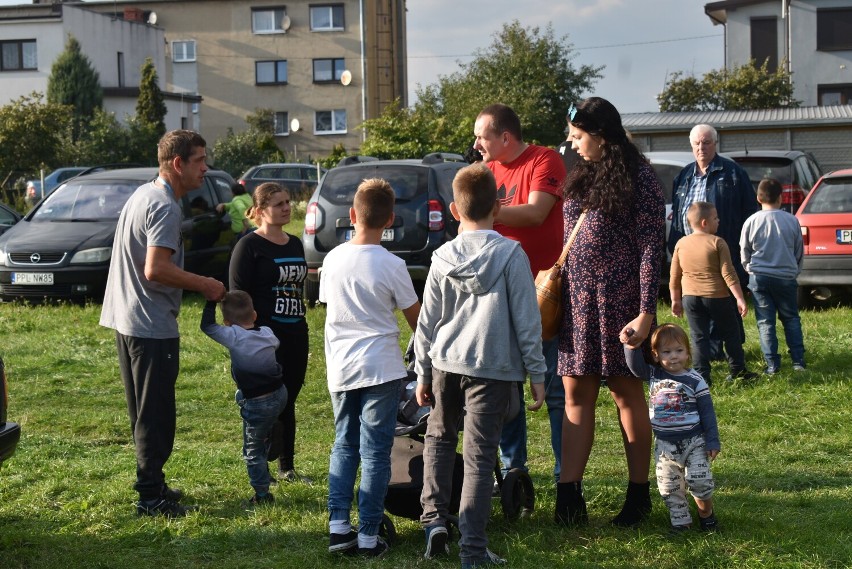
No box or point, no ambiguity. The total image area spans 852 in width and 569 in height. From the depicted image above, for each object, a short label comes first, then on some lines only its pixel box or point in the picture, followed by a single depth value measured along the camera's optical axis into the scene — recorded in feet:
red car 42.42
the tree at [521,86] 133.80
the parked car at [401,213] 43.27
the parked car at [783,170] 49.26
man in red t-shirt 18.95
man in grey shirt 19.19
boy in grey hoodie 15.96
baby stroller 17.87
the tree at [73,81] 150.00
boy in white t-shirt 16.93
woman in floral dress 17.12
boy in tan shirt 29.55
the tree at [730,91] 125.70
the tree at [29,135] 111.04
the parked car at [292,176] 103.21
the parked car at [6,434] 17.69
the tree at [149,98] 155.33
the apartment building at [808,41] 148.56
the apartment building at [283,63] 185.68
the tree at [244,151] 146.41
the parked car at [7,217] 59.16
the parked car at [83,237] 46.16
